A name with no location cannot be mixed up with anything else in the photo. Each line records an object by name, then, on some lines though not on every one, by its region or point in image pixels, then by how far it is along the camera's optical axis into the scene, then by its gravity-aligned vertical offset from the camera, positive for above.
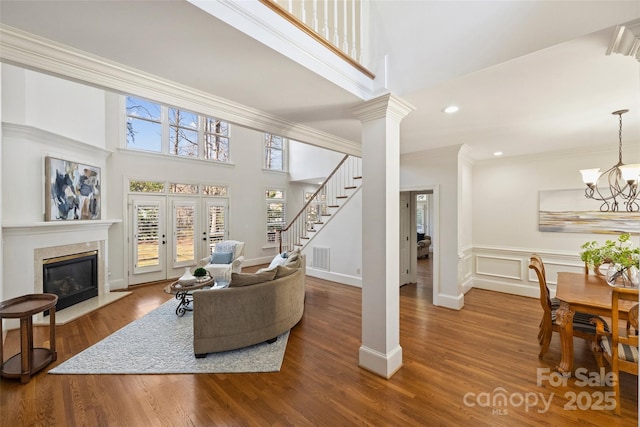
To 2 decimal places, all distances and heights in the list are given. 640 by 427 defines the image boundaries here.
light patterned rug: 2.57 -1.52
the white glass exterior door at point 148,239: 5.56 -0.55
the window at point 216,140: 6.90 +1.96
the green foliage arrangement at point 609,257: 2.73 -0.50
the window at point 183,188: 6.14 +0.60
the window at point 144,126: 5.63 +1.95
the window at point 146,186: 5.58 +0.59
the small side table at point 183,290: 3.73 -1.10
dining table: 2.24 -0.82
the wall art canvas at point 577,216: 3.95 -0.07
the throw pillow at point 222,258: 5.59 -0.96
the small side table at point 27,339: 2.38 -1.20
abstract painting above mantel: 3.82 +0.38
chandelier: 3.88 +0.30
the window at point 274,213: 8.14 +0.00
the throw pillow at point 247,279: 2.94 -0.75
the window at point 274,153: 8.22 +1.93
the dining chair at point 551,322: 2.54 -1.11
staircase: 5.96 +0.15
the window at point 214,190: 6.72 +0.60
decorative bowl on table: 4.02 -0.95
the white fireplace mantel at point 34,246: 3.40 -0.48
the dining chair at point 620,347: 1.92 -1.07
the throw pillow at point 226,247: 5.74 -0.75
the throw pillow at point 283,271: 3.28 -0.74
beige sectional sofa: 2.76 -1.10
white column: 2.44 -0.20
